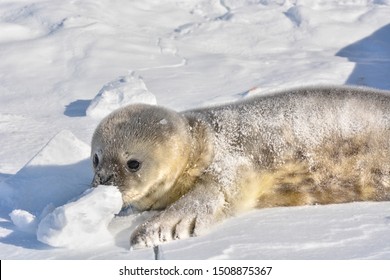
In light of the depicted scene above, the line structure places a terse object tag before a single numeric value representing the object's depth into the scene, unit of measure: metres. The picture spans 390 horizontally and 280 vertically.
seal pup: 6.08
